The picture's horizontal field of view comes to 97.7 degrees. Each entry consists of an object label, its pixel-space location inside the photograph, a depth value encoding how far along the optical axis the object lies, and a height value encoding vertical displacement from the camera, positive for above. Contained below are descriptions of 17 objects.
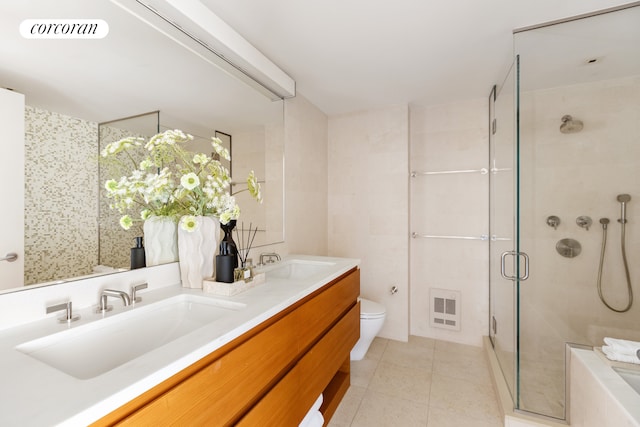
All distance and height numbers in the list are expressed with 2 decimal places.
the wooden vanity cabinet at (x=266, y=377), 0.65 -0.52
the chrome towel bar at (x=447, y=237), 2.52 -0.23
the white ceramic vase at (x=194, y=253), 1.25 -0.18
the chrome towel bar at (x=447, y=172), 2.50 +0.38
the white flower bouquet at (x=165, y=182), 1.13 +0.14
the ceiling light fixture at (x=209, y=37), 1.21 +0.90
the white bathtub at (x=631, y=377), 1.20 -0.73
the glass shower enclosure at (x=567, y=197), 1.61 +0.09
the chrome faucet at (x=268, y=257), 1.93 -0.31
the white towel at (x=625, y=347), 1.31 -0.64
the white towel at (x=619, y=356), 1.29 -0.68
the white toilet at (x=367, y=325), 2.20 -0.88
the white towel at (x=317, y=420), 1.35 -1.02
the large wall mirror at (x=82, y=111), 0.89 +0.41
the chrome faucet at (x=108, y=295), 0.98 -0.30
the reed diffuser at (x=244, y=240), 1.79 -0.17
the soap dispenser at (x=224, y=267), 1.22 -0.24
